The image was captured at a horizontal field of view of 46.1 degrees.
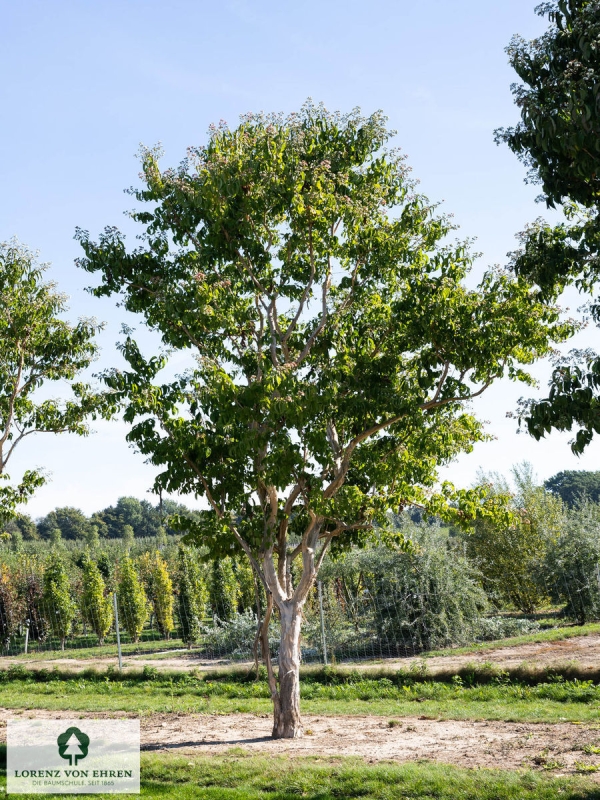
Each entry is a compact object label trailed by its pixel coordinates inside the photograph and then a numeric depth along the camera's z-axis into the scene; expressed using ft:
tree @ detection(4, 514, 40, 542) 343.46
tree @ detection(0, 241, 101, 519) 37.06
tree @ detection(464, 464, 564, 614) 75.00
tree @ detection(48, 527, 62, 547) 241.41
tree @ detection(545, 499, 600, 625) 62.90
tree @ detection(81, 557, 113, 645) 99.45
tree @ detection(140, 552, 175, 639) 104.83
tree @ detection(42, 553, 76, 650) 91.56
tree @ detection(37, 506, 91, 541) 360.05
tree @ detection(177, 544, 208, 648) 87.38
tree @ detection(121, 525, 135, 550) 238.07
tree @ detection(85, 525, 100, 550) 214.28
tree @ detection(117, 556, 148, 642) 100.37
